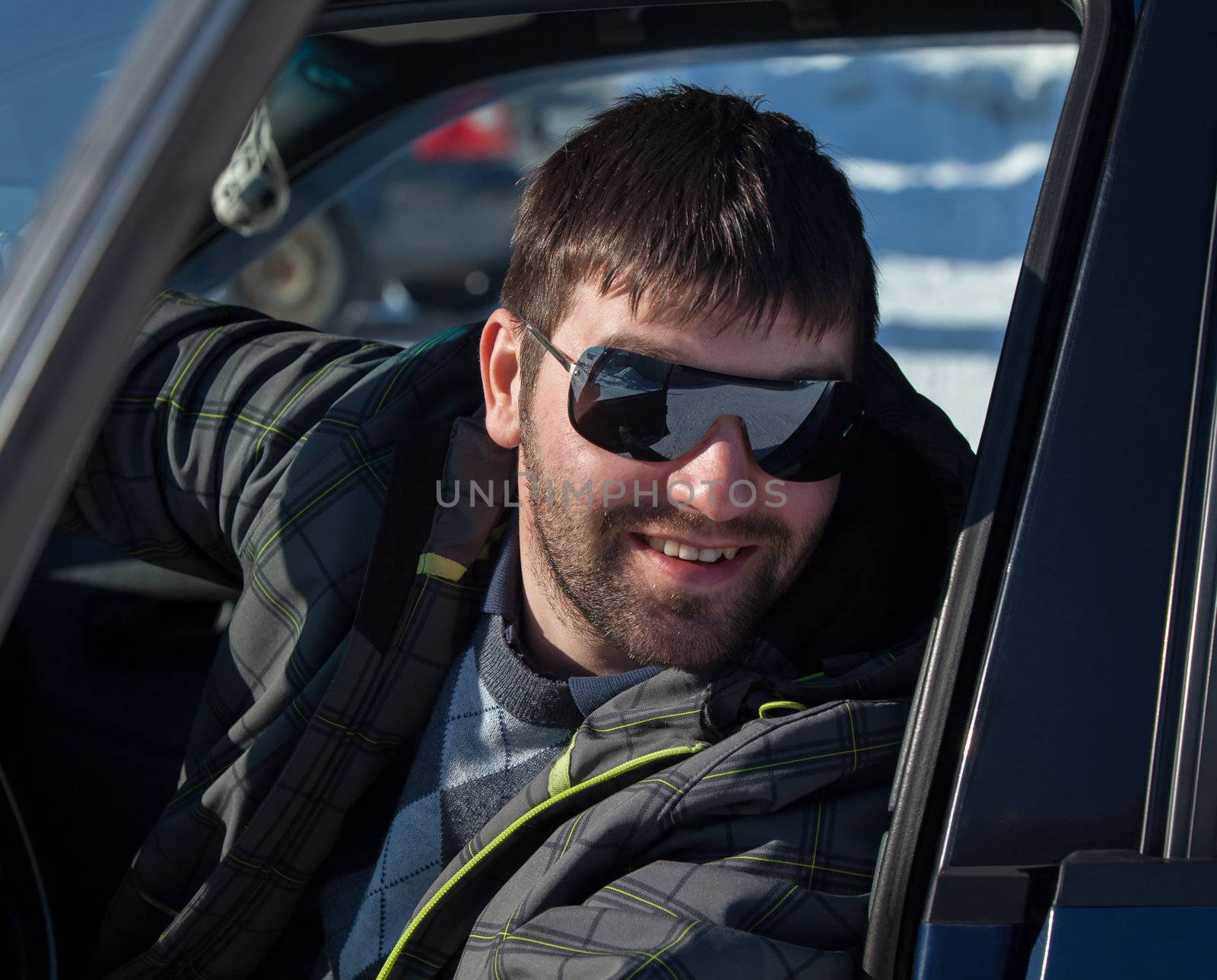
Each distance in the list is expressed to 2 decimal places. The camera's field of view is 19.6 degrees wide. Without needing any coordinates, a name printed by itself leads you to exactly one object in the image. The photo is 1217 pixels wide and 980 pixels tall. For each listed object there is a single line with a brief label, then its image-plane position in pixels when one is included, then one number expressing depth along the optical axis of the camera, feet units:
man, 4.97
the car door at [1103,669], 4.70
